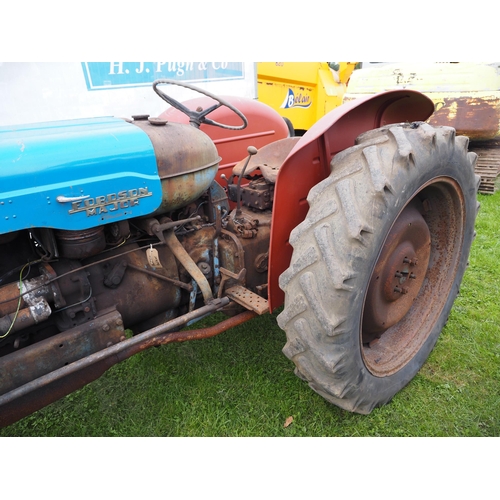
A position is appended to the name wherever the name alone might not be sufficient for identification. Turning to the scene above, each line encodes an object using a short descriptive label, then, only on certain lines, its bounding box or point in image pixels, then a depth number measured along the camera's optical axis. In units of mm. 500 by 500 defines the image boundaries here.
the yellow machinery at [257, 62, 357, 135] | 5777
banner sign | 3914
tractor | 1375
